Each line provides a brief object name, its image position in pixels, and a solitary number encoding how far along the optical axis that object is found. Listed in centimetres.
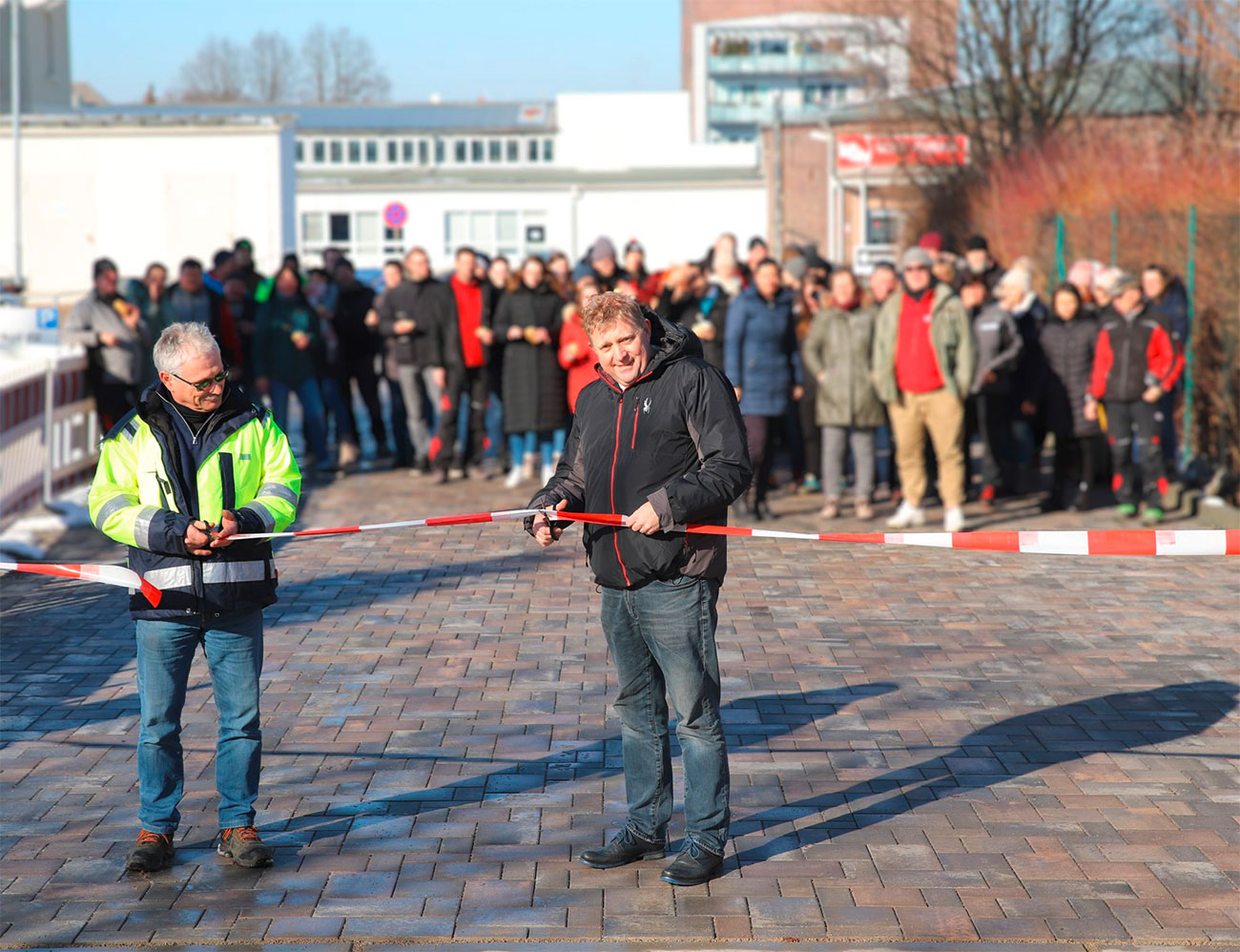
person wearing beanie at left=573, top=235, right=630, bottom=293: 1412
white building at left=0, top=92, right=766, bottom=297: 4406
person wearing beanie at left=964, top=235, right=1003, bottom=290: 1549
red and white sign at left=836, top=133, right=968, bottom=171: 3959
